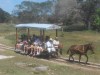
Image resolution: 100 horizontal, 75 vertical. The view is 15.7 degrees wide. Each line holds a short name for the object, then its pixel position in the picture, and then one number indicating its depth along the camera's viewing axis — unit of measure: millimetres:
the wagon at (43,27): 25328
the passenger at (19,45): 28417
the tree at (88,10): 68375
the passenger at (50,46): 24247
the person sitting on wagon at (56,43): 24931
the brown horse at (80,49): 22158
